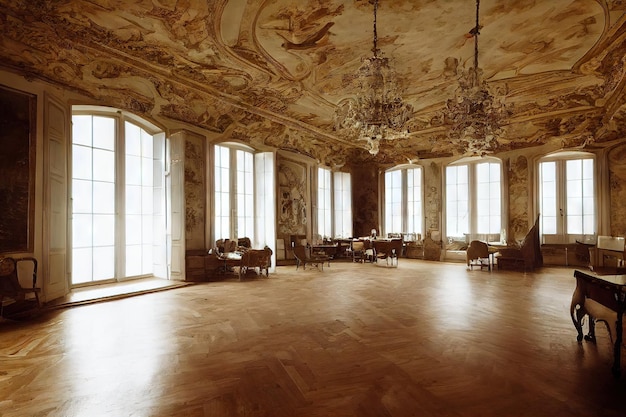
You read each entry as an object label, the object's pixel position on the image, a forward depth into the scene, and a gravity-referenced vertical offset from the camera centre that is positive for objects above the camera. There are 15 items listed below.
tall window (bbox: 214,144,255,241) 10.21 +0.69
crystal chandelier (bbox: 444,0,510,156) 6.35 +1.90
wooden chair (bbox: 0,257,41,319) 5.21 -1.18
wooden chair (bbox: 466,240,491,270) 10.34 -1.21
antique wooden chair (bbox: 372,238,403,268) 11.42 -1.14
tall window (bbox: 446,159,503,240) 12.90 +0.48
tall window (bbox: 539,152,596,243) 11.41 +0.52
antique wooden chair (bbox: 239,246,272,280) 8.92 -1.22
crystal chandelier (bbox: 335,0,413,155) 6.06 +2.00
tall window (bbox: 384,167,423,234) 14.52 +0.53
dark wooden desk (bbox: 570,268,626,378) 3.21 -0.95
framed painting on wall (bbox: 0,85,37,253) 5.64 +0.78
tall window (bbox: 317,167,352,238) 14.46 +0.41
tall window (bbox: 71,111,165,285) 7.59 +0.40
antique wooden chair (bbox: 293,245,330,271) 10.70 -1.40
